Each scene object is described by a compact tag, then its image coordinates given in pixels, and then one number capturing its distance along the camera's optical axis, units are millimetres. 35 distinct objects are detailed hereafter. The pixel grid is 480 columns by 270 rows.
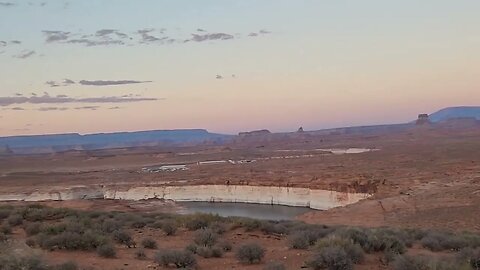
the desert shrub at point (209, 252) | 12559
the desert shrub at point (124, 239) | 14638
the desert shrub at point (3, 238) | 14227
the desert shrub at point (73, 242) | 13266
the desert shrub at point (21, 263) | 9297
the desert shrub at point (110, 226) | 16588
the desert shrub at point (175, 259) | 11117
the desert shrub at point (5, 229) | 16547
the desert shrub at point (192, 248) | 12805
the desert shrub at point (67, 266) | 9770
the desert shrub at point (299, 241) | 13344
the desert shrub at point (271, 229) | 17531
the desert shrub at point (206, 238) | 13867
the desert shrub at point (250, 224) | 17922
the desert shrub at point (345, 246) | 11258
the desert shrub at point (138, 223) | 19609
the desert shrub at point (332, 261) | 10336
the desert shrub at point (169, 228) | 17281
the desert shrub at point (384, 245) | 12547
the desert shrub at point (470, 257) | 10680
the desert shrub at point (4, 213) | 20872
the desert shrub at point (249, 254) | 11703
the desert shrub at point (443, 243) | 14065
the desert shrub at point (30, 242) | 13797
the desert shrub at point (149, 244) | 14344
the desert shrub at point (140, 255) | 12418
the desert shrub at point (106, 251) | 12305
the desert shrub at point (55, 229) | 14953
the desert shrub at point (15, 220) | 18852
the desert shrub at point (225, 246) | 13575
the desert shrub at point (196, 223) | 18172
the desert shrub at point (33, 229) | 16078
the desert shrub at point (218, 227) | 16906
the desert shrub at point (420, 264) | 9406
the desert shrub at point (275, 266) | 9841
